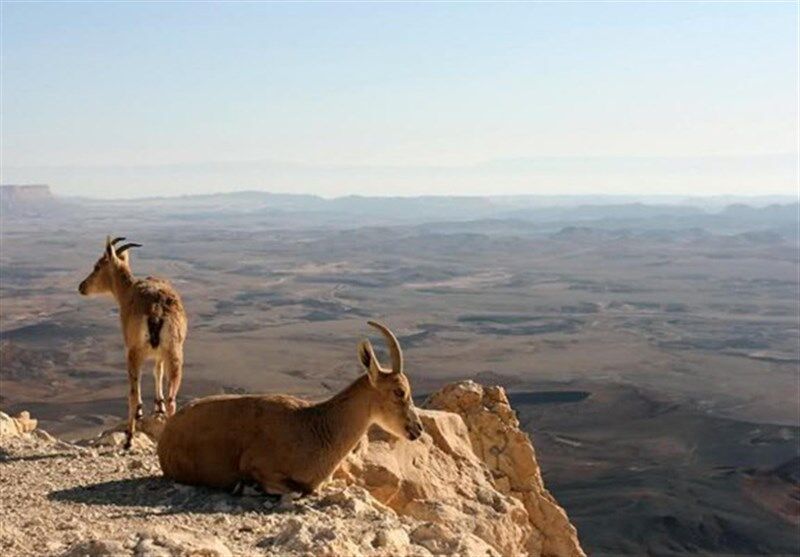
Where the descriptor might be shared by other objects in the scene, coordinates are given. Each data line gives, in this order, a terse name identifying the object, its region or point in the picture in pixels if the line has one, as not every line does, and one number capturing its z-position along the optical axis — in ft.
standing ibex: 35.55
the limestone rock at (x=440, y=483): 29.91
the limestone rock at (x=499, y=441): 47.60
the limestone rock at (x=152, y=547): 19.42
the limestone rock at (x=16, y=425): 41.63
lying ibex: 27.37
